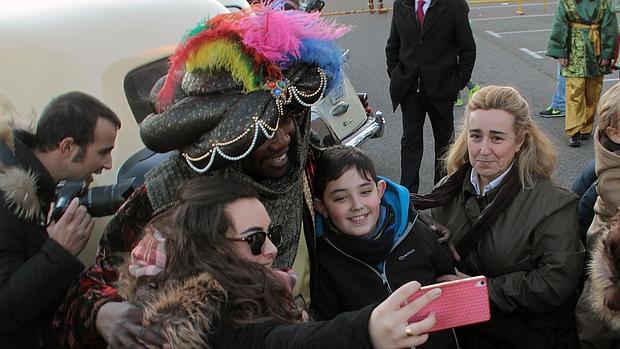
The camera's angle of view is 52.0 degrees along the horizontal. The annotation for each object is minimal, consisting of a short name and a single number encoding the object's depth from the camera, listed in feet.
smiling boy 6.68
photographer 5.85
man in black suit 16.14
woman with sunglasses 3.85
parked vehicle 7.17
